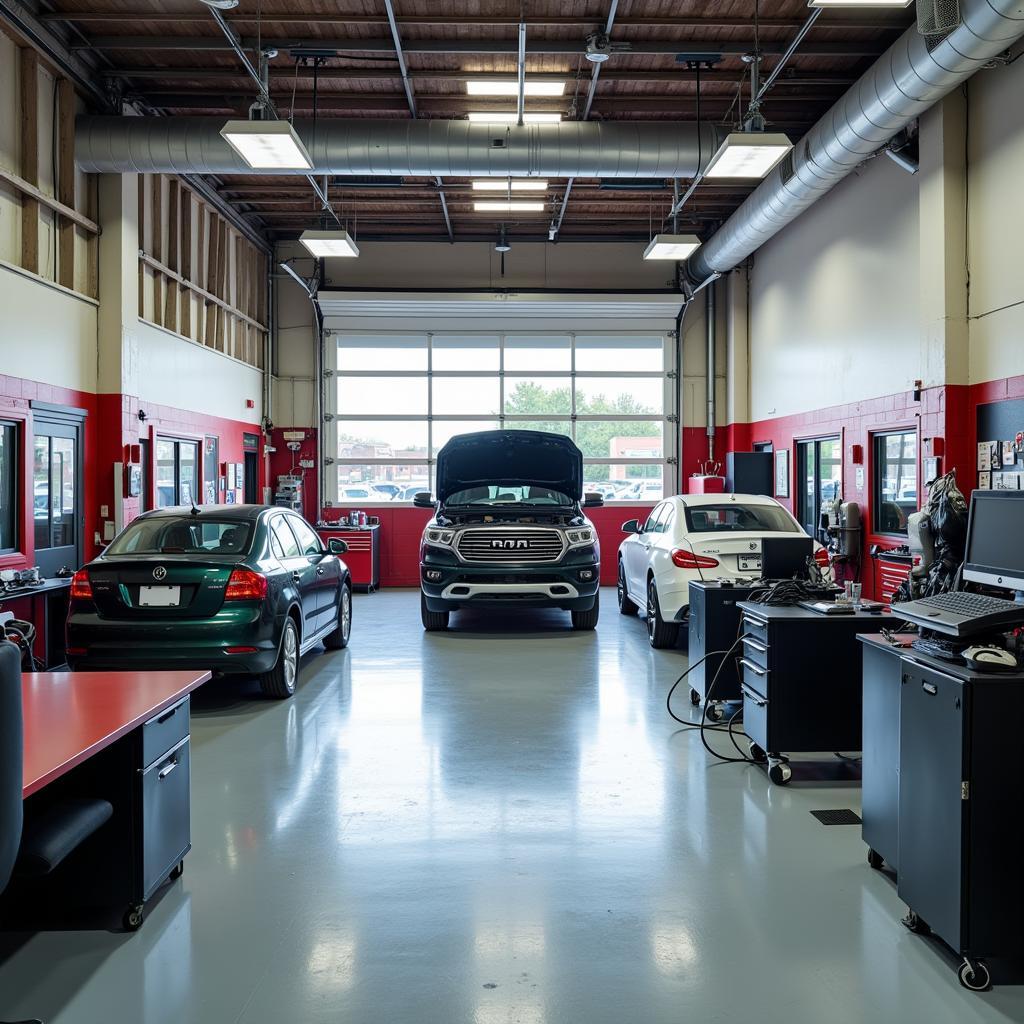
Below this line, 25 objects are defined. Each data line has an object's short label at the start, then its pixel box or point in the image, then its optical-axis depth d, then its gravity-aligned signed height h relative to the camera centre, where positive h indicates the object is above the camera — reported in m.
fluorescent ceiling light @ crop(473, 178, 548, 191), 12.14 +4.38
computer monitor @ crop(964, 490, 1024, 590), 3.00 -0.16
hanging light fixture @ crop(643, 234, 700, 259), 10.94 +3.19
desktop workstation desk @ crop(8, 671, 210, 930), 2.91 -1.01
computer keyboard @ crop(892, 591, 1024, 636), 2.82 -0.40
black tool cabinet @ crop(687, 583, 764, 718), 5.71 -0.89
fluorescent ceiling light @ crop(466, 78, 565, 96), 8.95 +4.27
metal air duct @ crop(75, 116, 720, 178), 9.12 +3.64
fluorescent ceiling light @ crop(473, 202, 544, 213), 12.99 +4.34
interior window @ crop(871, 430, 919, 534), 9.17 +0.16
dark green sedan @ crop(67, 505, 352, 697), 5.75 -0.71
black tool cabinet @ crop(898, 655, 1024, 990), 2.66 -1.01
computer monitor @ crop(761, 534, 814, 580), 5.37 -0.39
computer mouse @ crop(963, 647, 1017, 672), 2.71 -0.51
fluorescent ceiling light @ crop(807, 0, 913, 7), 5.79 +3.28
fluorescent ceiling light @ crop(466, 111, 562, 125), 9.19 +4.08
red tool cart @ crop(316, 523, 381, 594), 13.79 -0.87
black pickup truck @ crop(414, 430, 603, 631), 8.88 -0.38
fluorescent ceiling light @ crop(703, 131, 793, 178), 7.41 +3.02
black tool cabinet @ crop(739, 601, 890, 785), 4.60 -1.00
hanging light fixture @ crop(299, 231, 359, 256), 10.81 +3.17
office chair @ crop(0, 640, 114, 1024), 2.01 -0.75
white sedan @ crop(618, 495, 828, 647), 7.61 -0.45
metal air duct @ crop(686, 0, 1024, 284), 6.09 +3.38
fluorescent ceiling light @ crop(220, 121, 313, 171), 7.10 +2.99
